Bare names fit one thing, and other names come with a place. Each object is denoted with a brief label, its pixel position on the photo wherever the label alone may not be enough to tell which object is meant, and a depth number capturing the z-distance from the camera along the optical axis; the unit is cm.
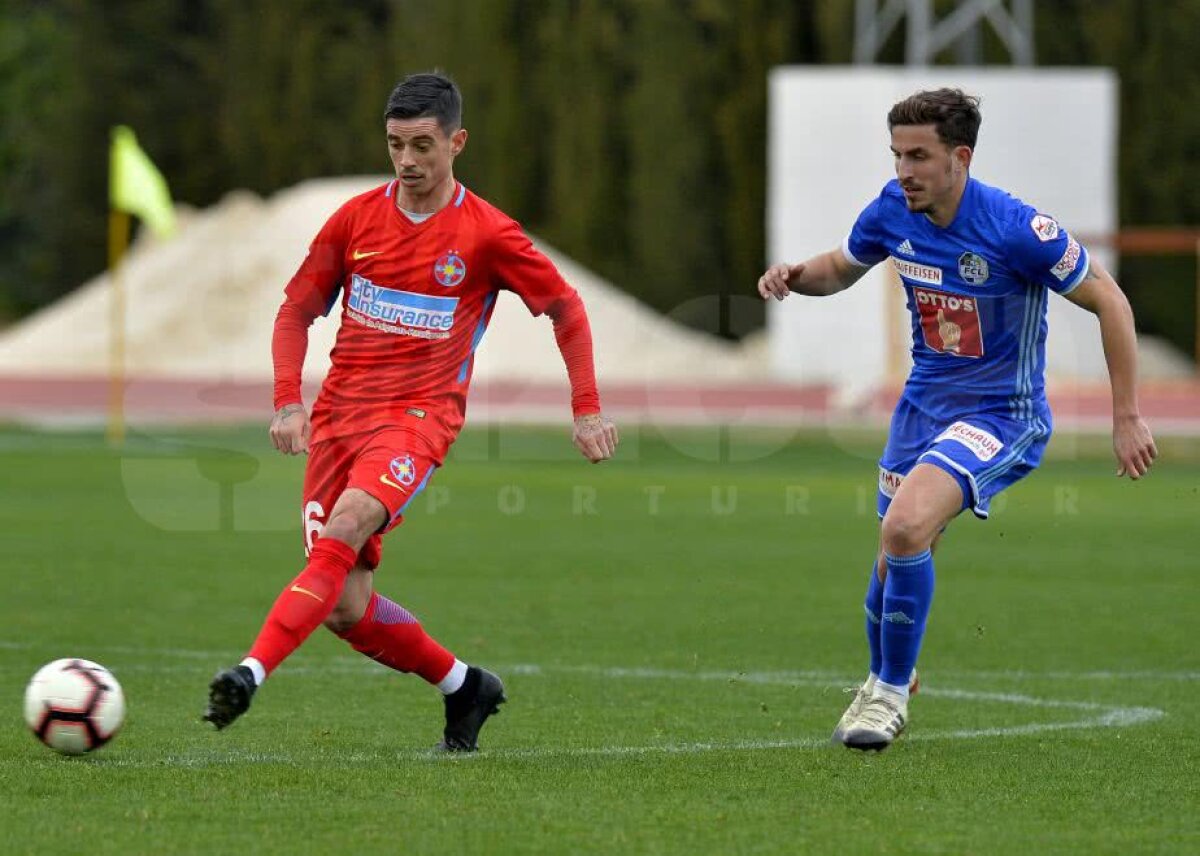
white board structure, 7475
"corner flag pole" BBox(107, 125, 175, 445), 6241
